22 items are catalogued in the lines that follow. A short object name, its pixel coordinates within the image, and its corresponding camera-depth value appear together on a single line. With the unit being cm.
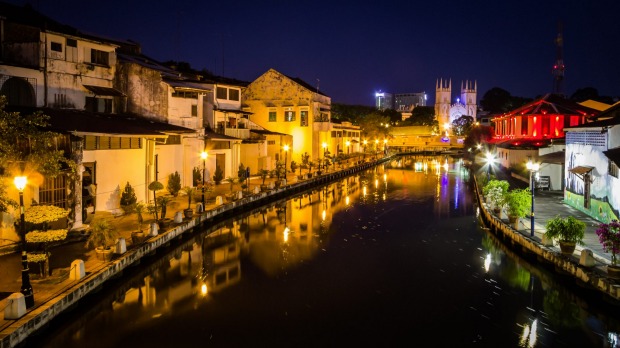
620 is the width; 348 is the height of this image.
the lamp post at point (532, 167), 2252
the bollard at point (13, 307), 1230
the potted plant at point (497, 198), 2820
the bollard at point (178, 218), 2480
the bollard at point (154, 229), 2182
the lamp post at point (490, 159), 6593
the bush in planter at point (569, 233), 1822
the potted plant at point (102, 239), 1766
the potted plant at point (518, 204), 2480
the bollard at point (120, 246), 1852
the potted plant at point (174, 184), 3244
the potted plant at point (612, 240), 1543
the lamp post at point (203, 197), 2844
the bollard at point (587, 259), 1686
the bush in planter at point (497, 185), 2801
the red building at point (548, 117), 5388
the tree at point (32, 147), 1497
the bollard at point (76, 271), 1541
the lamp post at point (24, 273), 1292
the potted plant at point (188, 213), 2652
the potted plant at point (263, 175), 4019
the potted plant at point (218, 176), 3934
